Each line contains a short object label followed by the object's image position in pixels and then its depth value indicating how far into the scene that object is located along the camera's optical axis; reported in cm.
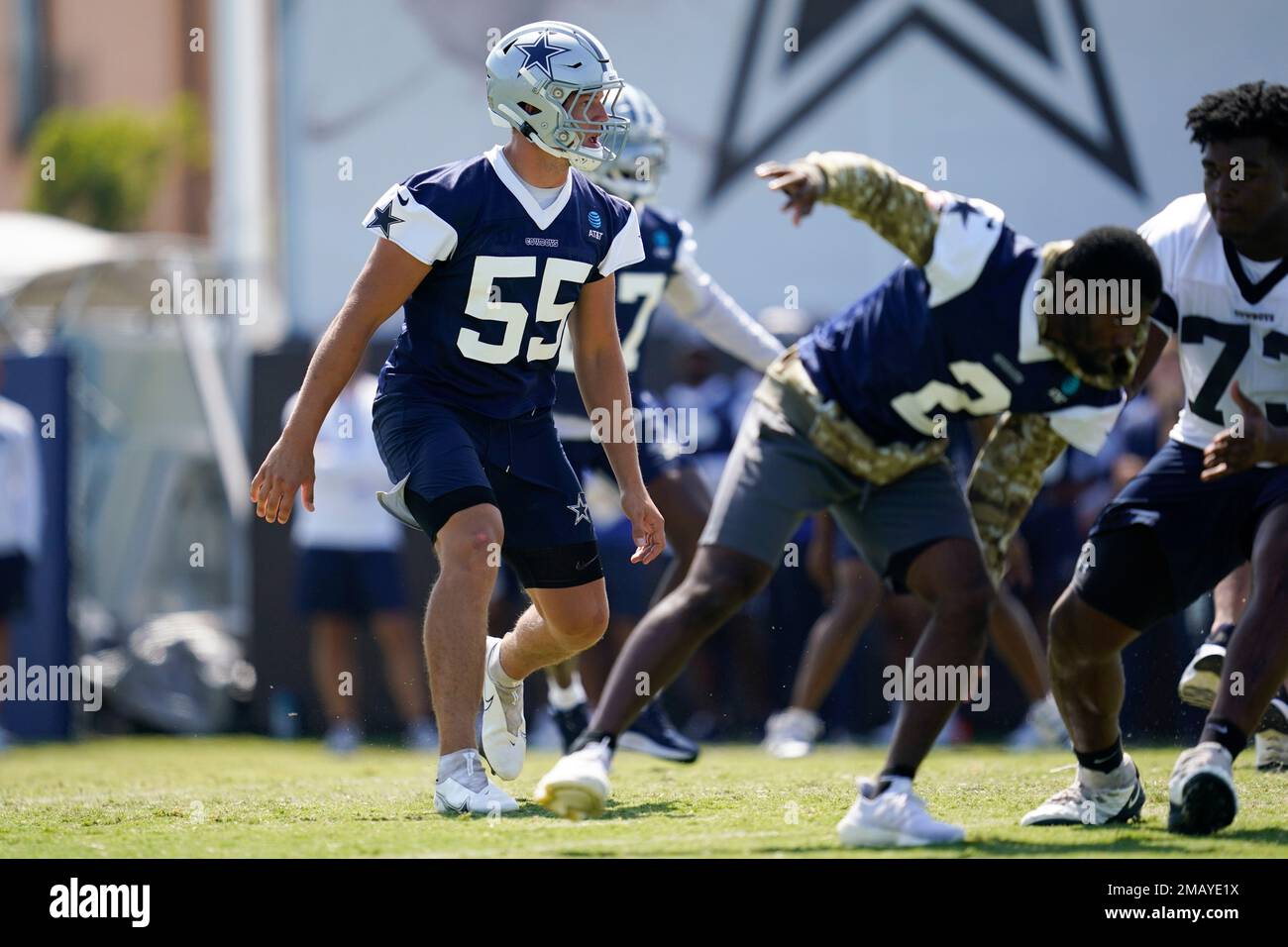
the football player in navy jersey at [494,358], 980
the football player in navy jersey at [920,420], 944
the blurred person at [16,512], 1906
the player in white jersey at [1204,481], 984
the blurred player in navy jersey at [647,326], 1384
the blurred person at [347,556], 1956
